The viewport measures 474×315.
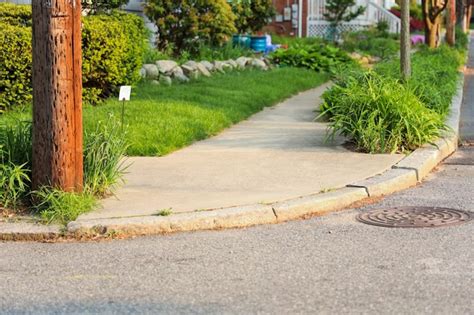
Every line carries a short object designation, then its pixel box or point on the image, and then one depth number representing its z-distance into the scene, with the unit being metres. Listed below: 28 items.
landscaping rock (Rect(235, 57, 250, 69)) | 18.41
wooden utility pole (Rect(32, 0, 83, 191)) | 6.76
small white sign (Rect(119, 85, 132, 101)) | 7.85
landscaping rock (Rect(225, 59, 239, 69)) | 18.02
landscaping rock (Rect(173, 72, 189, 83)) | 15.08
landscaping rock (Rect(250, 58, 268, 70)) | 18.88
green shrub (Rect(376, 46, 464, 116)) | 10.83
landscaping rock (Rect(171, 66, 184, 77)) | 15.21
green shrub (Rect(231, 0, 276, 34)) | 21.84
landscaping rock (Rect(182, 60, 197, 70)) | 16.05
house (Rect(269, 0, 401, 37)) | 31.78
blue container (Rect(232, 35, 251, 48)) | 22.25
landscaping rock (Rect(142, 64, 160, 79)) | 14.76
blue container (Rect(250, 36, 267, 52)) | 22.52
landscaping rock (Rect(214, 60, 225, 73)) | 17.18
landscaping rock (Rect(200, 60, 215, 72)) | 16.84
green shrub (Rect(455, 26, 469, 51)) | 27.96
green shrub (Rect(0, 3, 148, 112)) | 10.72
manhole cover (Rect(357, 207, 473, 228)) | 6.68
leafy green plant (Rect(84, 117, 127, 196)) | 7.12
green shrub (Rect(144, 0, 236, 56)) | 17.45
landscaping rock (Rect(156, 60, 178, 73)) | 15.12
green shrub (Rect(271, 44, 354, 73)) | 19.88
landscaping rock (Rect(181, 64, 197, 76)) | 15.80
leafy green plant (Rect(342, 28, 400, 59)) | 25.39
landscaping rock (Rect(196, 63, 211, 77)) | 16.22
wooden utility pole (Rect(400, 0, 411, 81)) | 11.38
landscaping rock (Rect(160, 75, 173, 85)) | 14.56
